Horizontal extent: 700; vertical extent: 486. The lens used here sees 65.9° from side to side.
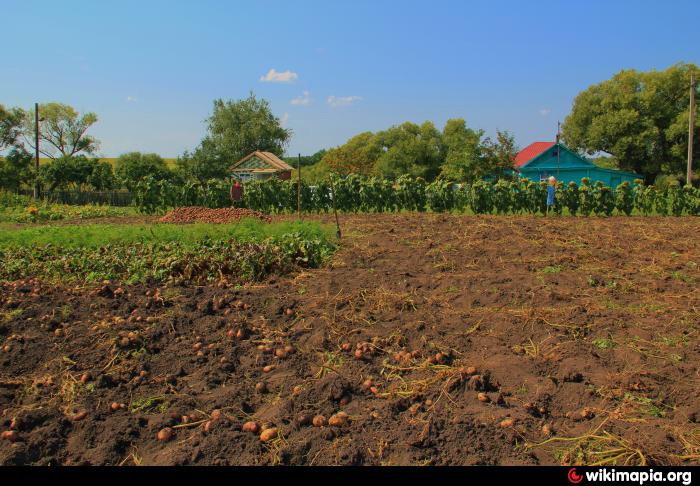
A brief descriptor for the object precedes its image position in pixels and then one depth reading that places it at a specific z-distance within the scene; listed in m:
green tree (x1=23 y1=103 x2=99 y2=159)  55.88
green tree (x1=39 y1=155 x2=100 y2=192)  32.19
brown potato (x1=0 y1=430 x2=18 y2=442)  3.32
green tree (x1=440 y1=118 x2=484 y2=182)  32.53
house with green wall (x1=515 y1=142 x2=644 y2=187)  41.03
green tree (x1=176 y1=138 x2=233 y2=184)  42.48
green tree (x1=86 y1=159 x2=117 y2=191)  33.66
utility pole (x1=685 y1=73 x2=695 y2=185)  25.73
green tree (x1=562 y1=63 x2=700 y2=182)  39.88
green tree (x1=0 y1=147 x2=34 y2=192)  31.92
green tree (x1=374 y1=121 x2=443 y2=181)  46.56
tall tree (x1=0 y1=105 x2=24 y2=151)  42.31
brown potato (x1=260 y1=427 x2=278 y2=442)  3.21
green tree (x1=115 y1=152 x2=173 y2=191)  37.34
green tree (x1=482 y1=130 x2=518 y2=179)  32.22
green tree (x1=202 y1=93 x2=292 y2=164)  57.47
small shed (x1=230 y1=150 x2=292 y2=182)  46.51
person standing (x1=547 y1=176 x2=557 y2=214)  18.27
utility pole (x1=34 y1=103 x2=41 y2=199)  30.38
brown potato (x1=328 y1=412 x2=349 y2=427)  3.38
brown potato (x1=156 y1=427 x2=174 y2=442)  3.31
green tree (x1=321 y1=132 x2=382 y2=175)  45.25
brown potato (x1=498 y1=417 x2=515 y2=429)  3.28
